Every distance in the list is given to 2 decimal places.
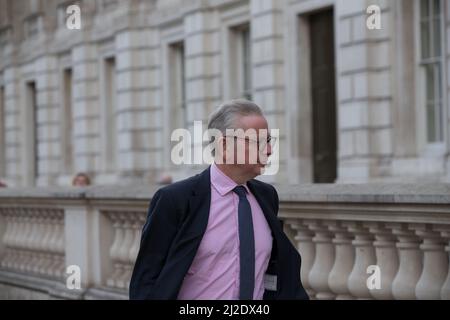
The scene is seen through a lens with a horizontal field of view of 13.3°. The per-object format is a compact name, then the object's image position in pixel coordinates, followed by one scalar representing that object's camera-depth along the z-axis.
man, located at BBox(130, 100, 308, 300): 6.77
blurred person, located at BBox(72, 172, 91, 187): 31.09
